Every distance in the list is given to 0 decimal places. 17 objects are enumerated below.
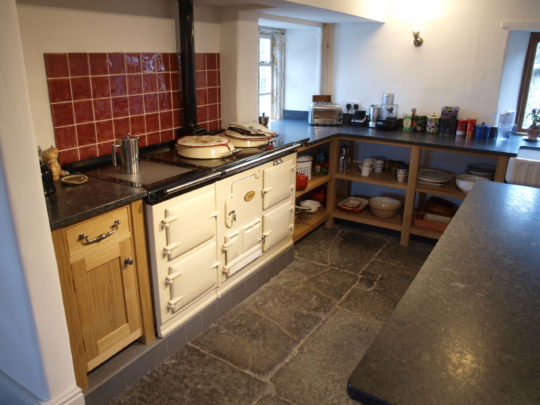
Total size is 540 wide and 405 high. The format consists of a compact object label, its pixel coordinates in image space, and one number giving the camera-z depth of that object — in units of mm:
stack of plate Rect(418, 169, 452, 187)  3307
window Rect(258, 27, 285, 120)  3781
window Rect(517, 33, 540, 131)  3277
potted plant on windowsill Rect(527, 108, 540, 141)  3166
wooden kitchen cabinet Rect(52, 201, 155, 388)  1642
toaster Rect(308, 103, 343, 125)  3701
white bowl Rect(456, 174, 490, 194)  3154
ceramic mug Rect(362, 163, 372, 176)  3561
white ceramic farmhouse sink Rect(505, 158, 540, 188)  2643
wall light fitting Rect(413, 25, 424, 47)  3438
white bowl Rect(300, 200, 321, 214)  3566
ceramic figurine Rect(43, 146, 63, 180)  1915
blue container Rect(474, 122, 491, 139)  3270
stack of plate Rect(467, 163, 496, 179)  3234
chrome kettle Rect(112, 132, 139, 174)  2070
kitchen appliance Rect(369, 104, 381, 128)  3662
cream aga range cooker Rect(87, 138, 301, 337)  1969
